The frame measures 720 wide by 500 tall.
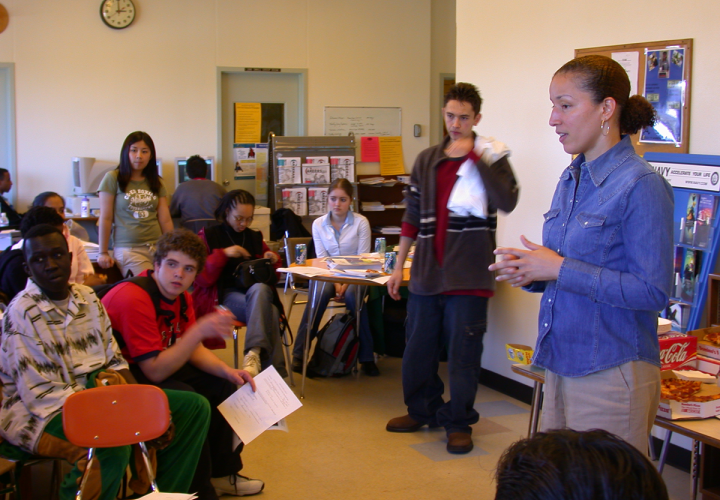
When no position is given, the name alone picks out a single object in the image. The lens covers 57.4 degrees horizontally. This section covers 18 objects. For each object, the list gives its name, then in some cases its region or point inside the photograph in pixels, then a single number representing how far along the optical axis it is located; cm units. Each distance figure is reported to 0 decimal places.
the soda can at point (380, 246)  460
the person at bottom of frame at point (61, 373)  214
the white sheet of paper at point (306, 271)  384
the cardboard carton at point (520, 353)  284
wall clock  744
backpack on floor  447
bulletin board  294
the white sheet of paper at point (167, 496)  169
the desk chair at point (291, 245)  509
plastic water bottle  692
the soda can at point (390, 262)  405
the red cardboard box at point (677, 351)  230
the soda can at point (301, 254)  426
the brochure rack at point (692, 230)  279
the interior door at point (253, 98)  805
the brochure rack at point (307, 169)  780
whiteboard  831
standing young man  308
